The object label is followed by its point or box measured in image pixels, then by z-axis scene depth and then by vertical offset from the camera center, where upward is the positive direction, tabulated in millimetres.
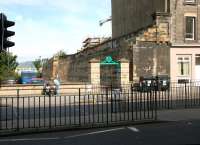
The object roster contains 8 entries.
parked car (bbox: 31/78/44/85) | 48575 -705
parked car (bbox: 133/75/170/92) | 35375 -407
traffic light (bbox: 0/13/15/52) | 11969 +998
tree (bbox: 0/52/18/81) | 45344 +616
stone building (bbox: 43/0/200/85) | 41125 +2395
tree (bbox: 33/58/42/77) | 115069 +2533
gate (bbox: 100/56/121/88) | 36031 +72
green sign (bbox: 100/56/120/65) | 36969 +894
